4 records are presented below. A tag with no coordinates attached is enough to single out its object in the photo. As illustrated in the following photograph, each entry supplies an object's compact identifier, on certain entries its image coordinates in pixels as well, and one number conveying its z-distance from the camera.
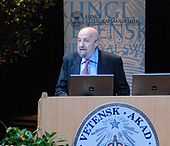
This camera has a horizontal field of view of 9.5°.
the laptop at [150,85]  7.74
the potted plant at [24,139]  6.80
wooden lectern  7.22
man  8.48
